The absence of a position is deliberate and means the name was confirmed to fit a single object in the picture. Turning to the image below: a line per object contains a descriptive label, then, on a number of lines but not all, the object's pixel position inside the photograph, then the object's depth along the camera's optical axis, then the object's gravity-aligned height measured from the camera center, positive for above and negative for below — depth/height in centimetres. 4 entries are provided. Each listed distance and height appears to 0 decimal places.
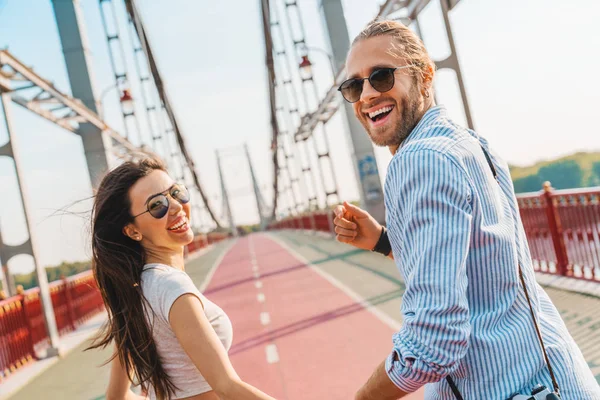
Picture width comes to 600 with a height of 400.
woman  197 -18
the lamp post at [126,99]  1472 +330
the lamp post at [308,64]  1605 +349
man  122 -24
